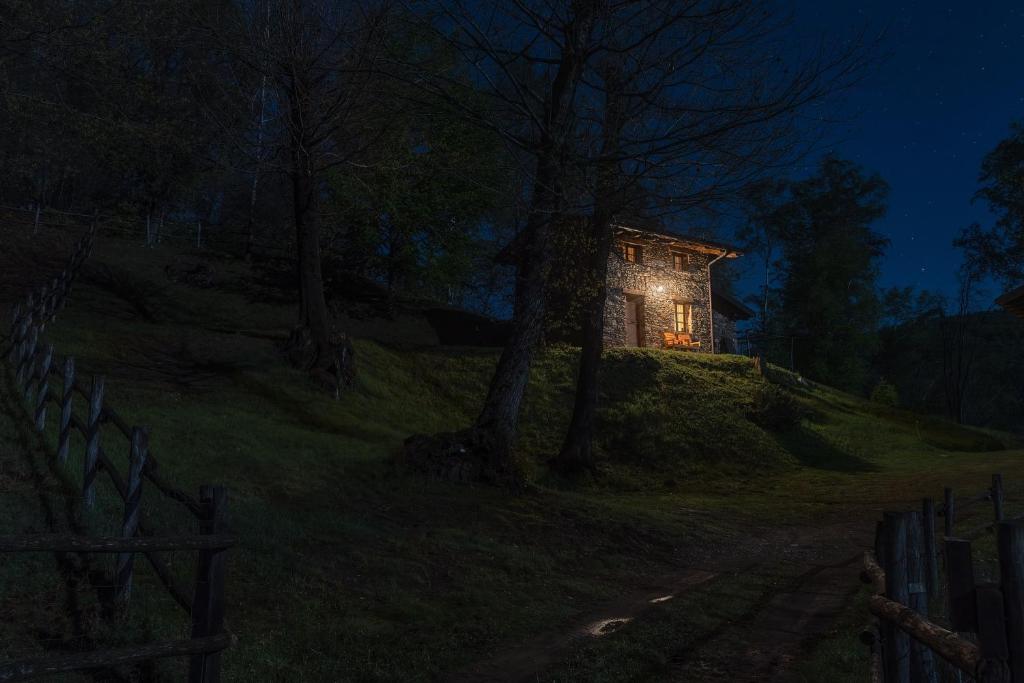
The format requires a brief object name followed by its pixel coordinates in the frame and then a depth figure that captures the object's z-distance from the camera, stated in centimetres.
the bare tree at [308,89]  1631
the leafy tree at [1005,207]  2926
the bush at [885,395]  3722
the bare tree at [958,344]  4225
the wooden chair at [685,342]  3403
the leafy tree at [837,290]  4453
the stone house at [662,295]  3228
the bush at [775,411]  2628
